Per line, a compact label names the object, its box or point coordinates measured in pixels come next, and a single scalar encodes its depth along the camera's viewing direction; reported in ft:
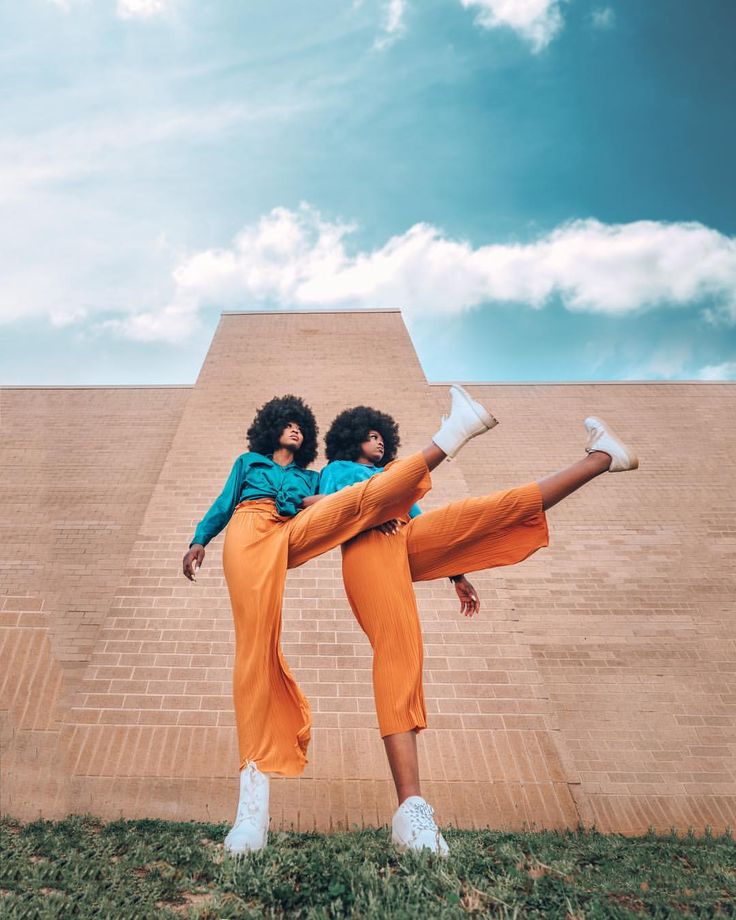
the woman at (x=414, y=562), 7.18
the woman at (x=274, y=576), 7.22
